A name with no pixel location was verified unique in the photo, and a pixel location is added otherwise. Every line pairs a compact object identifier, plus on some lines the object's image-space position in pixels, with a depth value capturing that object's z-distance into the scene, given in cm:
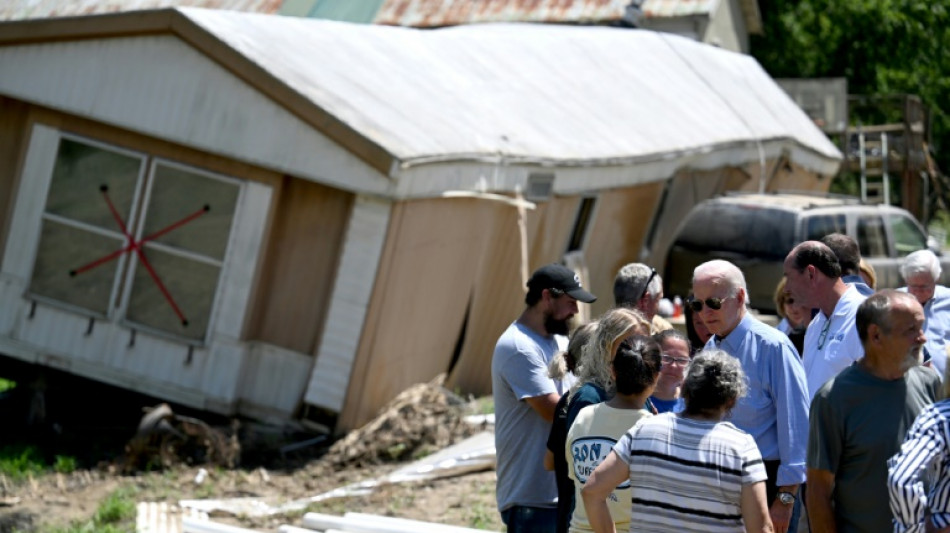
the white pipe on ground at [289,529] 1636
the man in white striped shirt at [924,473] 883
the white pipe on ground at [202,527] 1670
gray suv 2747
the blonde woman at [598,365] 1077
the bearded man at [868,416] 977
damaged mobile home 2133
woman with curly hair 911
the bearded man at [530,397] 1216
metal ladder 5006
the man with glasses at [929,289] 1430
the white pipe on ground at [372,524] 1552
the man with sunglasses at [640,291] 1356
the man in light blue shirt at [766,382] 1091
